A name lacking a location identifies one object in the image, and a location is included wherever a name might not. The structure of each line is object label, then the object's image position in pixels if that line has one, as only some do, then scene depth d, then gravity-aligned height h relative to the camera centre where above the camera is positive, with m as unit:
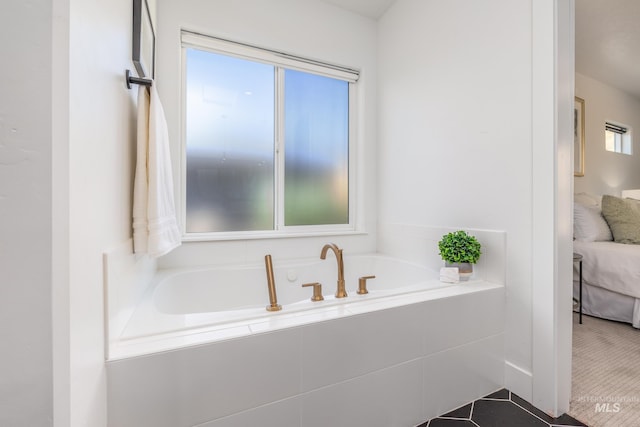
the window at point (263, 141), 2.08 +0.57
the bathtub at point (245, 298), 0.98 -0.41
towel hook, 1.12 +0.52
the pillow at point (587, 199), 3.14 +0.14
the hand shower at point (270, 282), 1.48 -0.37
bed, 2.27 -0.37
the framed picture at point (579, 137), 3.36 +0.88
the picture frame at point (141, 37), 1.18 +0.80
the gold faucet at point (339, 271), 1.53 -0.34
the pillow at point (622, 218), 2.63 -0.06
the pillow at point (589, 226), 2.70 -0.13
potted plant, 1.61 -0.22
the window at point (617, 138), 3.79 +1.01
